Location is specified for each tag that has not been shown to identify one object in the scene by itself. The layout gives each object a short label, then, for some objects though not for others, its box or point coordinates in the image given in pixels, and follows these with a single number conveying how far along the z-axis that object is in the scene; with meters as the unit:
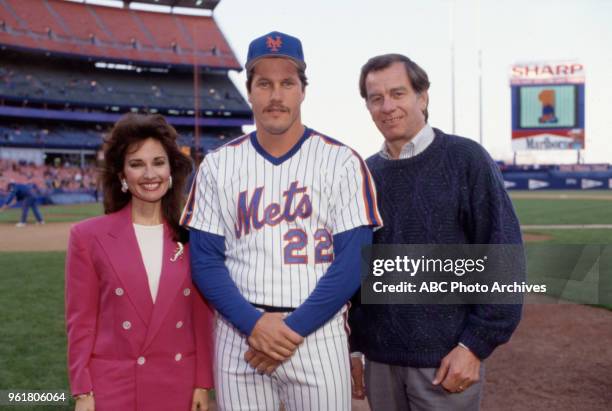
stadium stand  41.97
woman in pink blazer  2.18
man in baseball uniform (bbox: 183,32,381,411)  1.97
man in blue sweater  2.08
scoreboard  36.84
